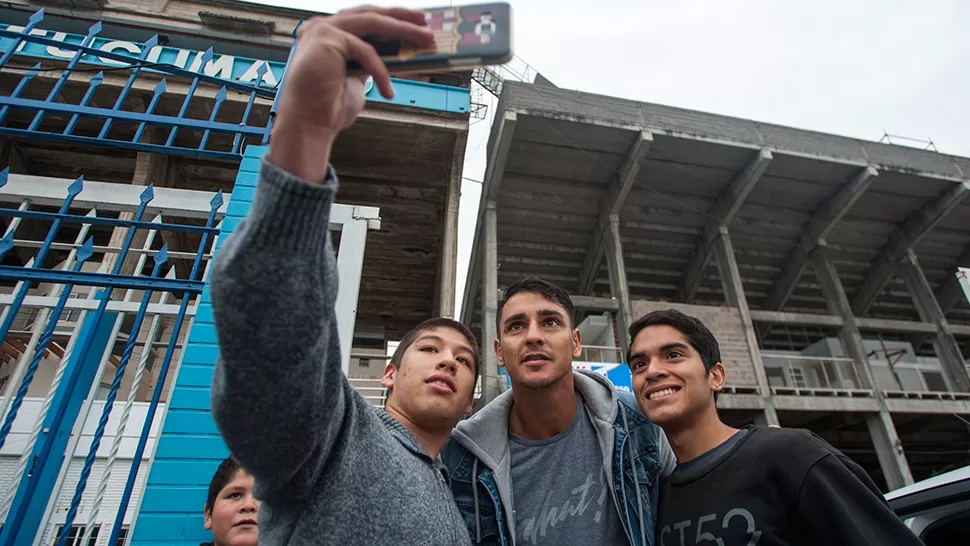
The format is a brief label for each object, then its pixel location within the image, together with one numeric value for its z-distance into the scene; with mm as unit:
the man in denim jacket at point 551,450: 1732
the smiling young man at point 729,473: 1305
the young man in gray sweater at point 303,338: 748
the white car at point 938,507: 2014
